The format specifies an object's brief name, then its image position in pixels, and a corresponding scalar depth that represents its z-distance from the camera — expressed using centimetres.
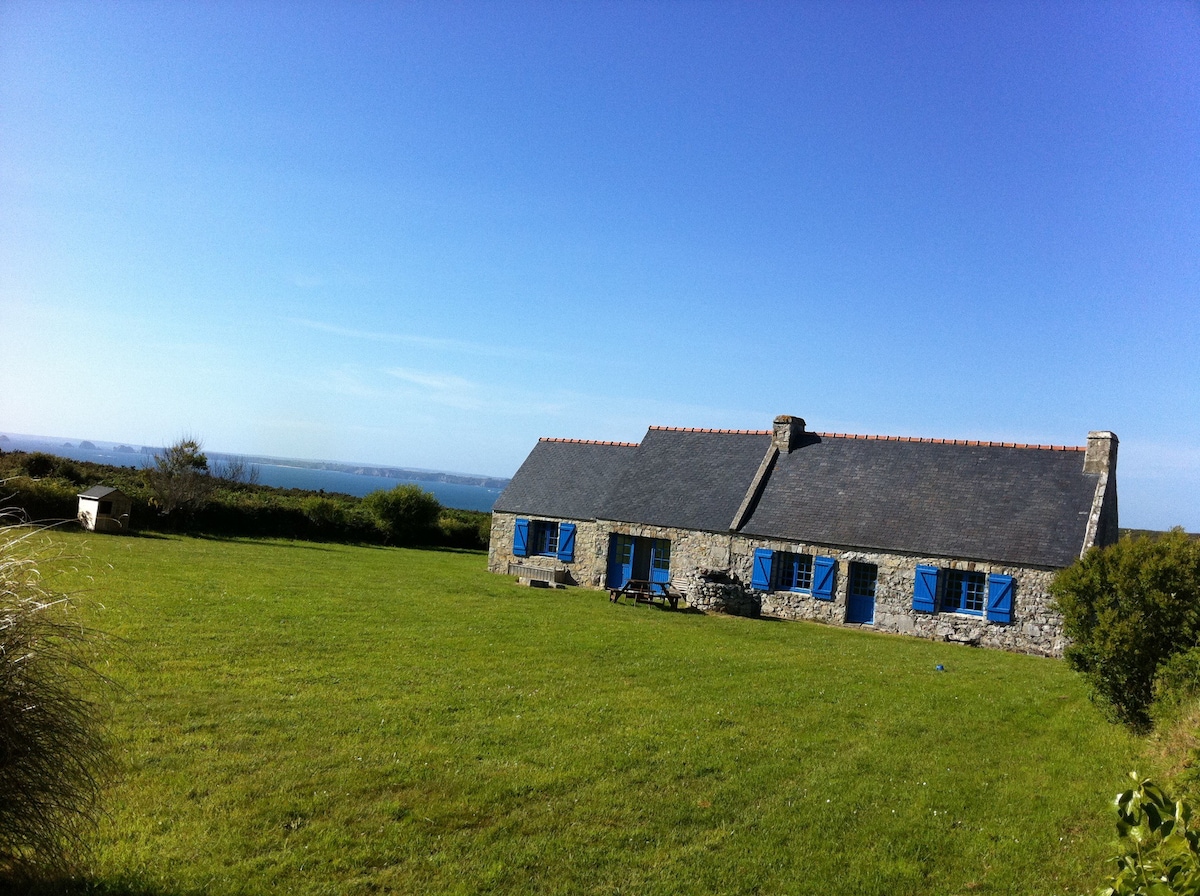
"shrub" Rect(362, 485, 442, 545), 3659
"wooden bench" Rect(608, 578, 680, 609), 2256
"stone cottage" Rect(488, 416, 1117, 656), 2016
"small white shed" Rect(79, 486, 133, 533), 2677
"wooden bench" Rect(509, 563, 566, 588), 2508
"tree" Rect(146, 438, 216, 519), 3022
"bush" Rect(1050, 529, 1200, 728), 970
